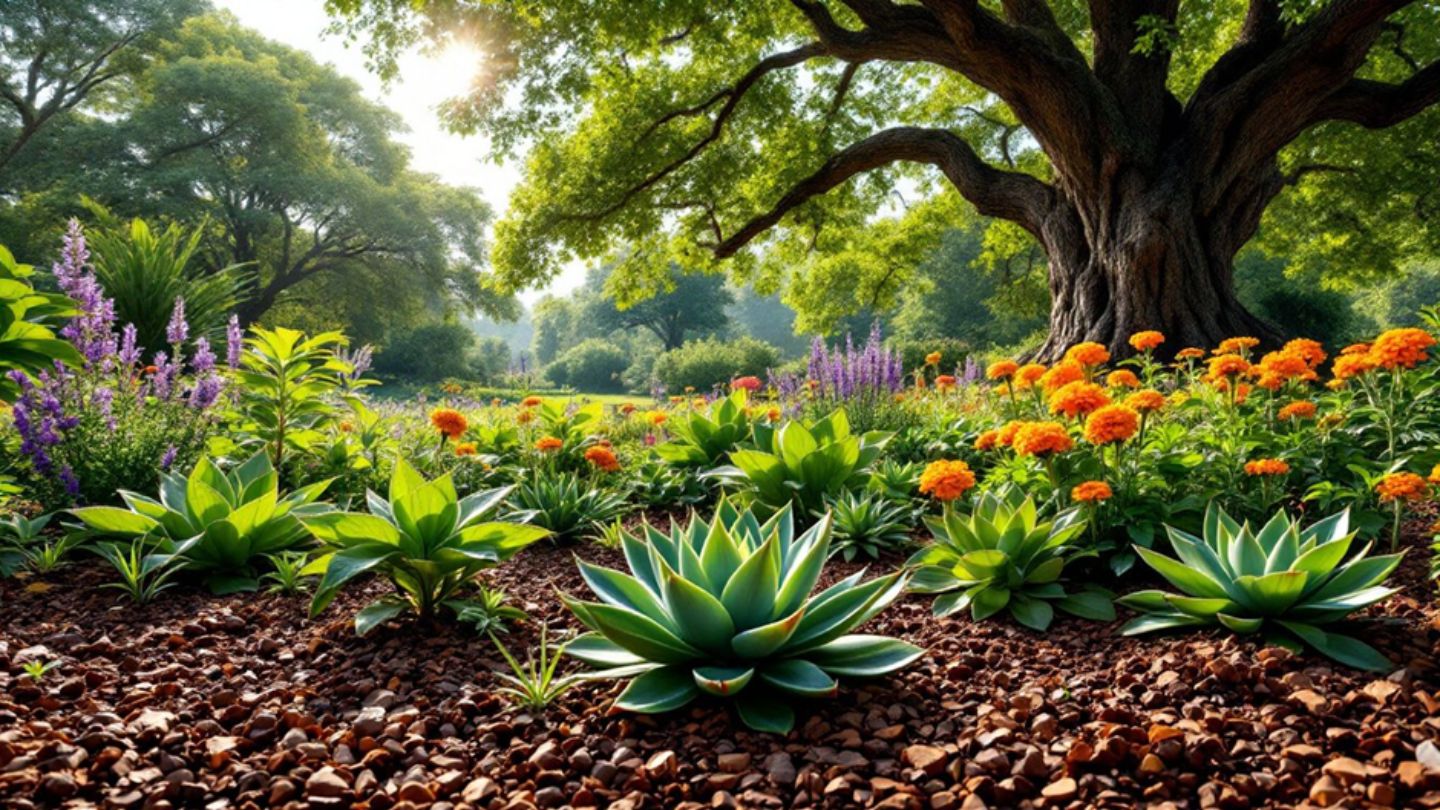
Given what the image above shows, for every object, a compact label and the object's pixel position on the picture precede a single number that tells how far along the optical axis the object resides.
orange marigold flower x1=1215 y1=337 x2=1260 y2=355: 3.89
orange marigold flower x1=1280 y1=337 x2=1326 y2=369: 3.33
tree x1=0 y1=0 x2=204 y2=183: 20.91
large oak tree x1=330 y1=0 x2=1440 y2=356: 7.66
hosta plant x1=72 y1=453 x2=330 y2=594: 2.85
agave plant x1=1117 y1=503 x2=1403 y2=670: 2.16
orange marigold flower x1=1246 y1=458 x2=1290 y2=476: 2.76
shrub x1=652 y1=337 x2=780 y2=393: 25.86
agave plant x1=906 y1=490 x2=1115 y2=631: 2.67
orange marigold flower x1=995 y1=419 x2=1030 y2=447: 3.05
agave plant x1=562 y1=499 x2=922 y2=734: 1.95
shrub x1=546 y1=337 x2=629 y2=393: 41.72
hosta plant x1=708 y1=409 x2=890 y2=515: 3.85
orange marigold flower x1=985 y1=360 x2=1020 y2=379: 3.68
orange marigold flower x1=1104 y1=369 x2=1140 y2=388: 3.57
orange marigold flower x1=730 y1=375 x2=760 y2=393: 5.42
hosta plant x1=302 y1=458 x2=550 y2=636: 2.39
